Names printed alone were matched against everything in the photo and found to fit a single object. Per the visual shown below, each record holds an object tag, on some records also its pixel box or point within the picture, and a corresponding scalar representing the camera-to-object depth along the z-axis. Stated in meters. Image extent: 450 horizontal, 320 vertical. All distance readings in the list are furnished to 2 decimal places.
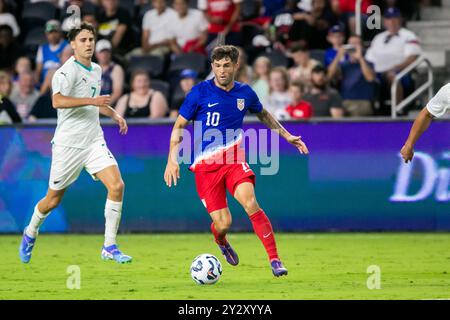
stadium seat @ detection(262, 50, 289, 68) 19.14
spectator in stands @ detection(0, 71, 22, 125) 17.67
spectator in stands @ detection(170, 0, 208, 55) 19.88
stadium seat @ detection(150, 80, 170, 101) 18.80
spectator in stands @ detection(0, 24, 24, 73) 20.50
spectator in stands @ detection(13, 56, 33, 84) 19.14
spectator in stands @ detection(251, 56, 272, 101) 18.03
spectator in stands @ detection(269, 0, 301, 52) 19.52
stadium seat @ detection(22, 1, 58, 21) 21.17
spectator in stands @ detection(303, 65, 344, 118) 17.44
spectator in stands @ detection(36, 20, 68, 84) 19.71
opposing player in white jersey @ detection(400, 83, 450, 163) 10.80
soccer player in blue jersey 11.44
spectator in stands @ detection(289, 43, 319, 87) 18.31
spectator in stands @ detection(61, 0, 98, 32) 20.44
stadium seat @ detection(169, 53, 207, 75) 19.36
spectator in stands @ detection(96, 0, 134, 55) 20.33
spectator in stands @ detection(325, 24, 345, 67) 18.80
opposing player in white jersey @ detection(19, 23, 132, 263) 12.56
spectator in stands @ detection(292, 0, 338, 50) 19.42
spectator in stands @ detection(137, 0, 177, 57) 20.08
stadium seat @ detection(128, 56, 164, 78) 19.73
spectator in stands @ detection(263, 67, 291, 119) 17.66
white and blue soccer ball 11.18
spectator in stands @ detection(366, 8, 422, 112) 18.55
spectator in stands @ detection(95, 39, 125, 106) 18.72
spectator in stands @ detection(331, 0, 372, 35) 19.59
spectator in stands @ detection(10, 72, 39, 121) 18.81
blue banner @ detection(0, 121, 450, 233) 16.42
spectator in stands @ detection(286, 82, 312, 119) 17.11
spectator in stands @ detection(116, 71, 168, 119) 17.89
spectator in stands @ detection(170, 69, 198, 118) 18.40
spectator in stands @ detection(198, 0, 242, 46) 19.70
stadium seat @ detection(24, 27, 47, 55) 20.80
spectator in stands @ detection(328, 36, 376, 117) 17.88
